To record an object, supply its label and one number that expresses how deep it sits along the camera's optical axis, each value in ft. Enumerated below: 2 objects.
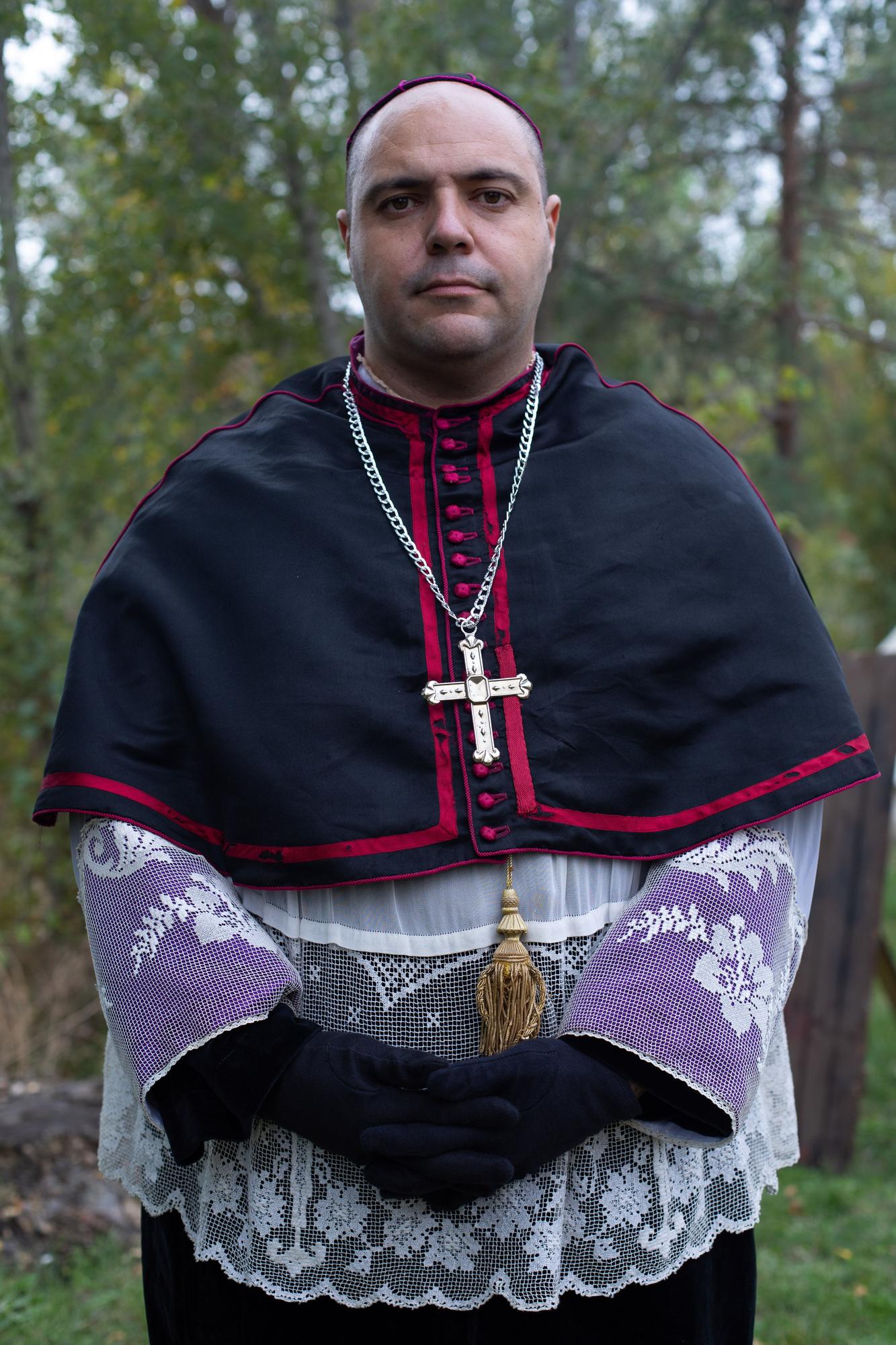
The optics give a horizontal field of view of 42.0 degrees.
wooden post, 13.93
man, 5.23
